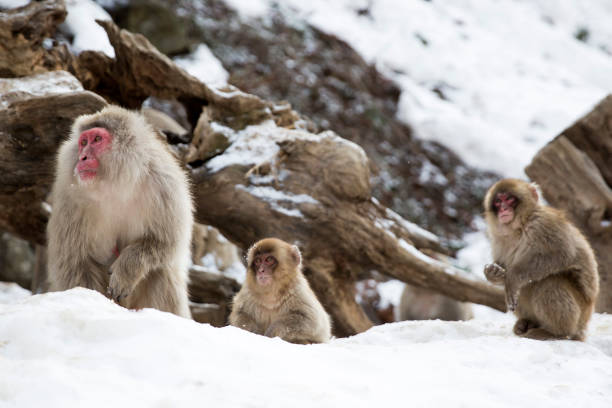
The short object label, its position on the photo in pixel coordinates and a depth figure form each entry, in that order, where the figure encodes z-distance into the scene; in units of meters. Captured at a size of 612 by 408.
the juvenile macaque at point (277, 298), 7.52
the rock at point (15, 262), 16.91
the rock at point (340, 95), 21.17
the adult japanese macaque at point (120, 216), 6.50
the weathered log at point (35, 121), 7.94
